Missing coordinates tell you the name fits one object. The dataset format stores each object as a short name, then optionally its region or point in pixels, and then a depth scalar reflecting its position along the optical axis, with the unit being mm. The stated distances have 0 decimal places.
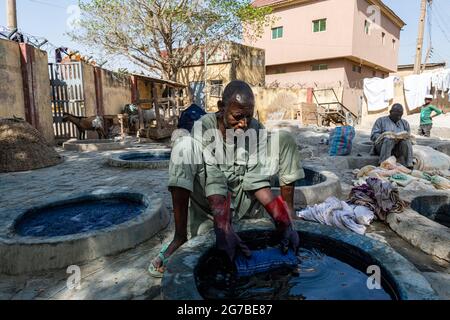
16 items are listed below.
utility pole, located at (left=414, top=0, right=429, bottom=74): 17141
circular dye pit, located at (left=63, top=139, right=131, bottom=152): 9227
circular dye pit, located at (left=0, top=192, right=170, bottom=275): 2375
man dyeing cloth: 2047
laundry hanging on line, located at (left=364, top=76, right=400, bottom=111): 16984
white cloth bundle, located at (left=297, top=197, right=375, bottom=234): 2994
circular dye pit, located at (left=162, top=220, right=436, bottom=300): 1586
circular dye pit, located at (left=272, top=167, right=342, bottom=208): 3596
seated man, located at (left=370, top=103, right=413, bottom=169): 5473
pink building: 20875
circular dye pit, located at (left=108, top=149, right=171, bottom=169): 6324
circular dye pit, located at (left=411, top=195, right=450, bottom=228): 3785
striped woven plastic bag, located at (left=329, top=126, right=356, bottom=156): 6848
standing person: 10234
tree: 16000
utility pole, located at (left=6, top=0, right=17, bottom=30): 13586
